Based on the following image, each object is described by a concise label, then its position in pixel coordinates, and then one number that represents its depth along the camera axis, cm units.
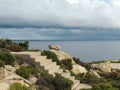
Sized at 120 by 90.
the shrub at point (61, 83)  1051
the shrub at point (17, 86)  849
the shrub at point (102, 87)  1101
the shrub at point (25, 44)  1798
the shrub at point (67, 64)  1564
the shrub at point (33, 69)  1105
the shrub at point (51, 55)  1462
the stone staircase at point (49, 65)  1260
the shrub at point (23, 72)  1028
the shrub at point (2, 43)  1576
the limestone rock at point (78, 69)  1584
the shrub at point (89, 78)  1382
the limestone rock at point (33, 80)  1024
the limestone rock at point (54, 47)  1801
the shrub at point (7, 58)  1119
